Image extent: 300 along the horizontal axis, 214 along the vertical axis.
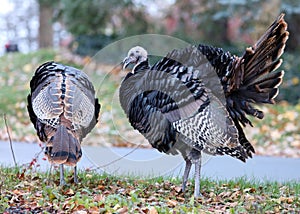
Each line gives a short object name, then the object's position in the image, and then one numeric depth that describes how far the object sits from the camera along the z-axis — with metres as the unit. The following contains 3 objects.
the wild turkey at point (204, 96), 9.98
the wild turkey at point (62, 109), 10.27
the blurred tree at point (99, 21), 30.08
